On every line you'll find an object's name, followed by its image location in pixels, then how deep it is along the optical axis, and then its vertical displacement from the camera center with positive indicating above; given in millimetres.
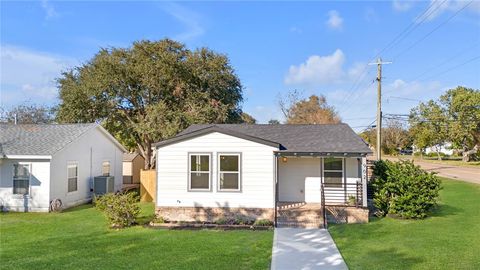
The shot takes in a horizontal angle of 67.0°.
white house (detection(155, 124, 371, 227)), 13039 -661
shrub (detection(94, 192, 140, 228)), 11750 -1680
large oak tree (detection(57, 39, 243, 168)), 25062 +4884
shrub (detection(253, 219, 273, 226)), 12190 -2171
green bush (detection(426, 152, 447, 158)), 78438 +1126
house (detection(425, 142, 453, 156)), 83538 +1961
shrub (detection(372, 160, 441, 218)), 12914 -1147
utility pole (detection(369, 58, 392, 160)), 22469 +3634
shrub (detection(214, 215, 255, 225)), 12469 -2179
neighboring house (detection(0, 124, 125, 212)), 15430 -290
